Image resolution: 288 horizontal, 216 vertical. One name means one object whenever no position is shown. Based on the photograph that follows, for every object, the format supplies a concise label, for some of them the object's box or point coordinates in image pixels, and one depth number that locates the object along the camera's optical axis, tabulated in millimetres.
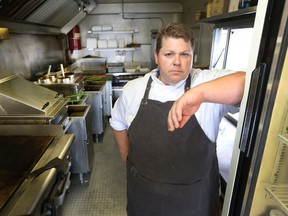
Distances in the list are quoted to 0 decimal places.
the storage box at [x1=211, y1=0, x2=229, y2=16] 1516
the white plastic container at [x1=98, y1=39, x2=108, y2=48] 4234
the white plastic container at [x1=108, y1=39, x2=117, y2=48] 4270
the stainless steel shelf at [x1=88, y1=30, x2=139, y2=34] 4219
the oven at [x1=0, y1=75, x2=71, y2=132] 1474
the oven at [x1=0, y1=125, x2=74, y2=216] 863
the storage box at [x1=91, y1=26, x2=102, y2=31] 4211
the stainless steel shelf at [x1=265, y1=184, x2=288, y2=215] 619
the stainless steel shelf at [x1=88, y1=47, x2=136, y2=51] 4171
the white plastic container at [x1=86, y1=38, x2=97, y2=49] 4207
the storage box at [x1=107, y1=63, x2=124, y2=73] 4164
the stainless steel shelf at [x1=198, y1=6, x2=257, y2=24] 1096
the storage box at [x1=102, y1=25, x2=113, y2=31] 4207
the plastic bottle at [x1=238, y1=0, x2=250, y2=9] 1184
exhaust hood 2082
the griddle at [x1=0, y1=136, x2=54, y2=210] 912
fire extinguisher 4288
